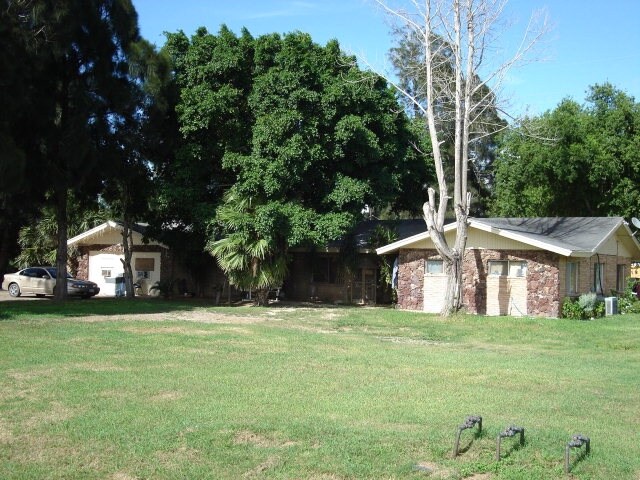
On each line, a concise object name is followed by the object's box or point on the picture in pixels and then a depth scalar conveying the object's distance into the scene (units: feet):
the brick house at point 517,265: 84.69
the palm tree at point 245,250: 91.04
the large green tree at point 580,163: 126.82
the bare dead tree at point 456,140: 83.25
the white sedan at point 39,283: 106.73
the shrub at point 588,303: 84.84
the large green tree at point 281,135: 91.20
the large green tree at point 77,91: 85.70
